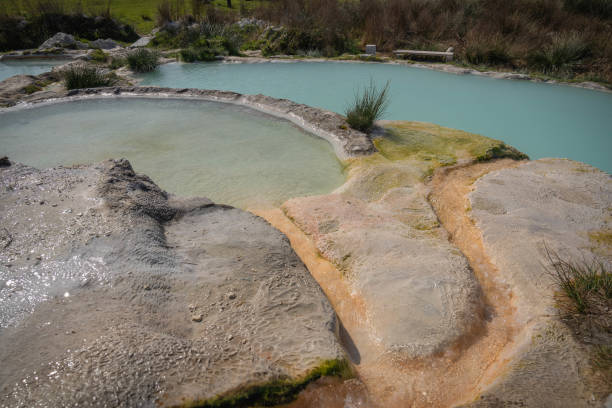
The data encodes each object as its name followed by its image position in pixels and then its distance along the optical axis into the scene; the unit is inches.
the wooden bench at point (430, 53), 315.9
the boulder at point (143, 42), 422.6
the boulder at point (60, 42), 383.4
